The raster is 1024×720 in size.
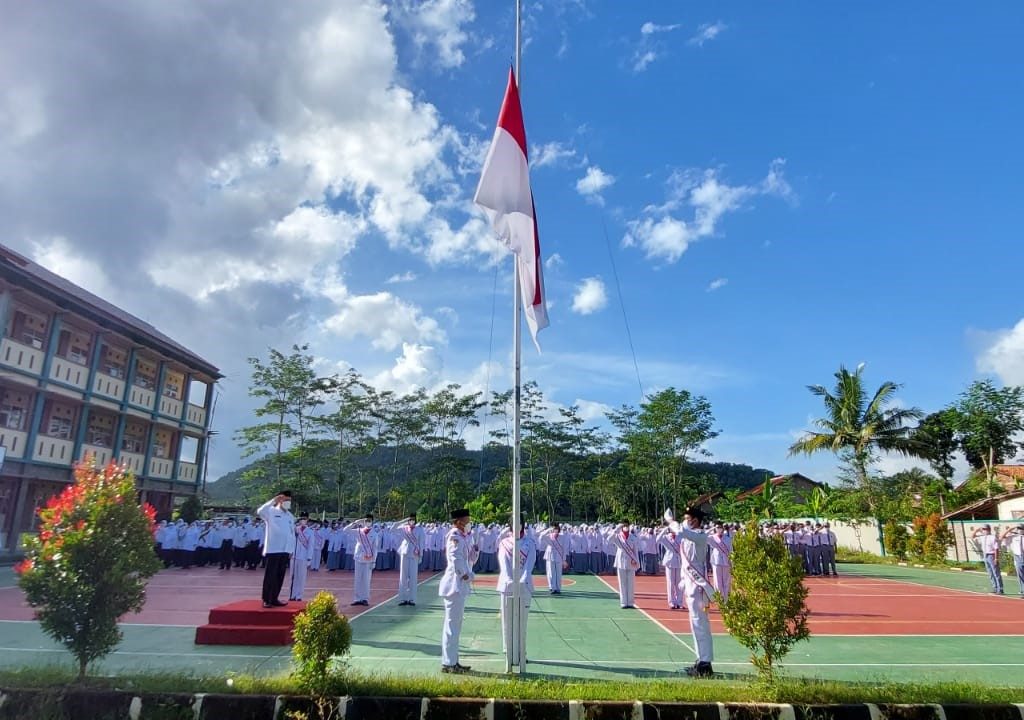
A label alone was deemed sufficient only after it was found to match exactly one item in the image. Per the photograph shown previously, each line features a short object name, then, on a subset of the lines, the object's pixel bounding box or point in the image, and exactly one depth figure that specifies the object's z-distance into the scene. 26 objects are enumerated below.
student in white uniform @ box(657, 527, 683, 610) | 12.39
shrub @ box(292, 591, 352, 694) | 5.34
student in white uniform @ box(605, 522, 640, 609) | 12.29
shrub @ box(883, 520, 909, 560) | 24.91
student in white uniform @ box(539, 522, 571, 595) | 14.73
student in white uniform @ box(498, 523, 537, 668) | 6.60
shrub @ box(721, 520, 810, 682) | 5.51
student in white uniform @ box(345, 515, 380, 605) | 12.05
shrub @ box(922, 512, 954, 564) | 23.08
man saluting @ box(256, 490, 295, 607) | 8.52
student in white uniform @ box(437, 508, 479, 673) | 6.79
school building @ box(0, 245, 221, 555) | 19.50
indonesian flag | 7.24
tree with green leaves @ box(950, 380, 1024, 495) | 30.30
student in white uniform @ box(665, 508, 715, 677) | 6.71
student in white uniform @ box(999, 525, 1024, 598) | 14.92
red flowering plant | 5.47
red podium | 7.86
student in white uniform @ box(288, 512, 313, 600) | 12.02
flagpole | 6.61
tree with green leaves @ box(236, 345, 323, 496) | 28.12
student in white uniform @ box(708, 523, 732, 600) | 9.95
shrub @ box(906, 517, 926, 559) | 23.69
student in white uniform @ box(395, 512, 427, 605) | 11.89
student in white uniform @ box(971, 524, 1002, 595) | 15.65
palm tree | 30.83
